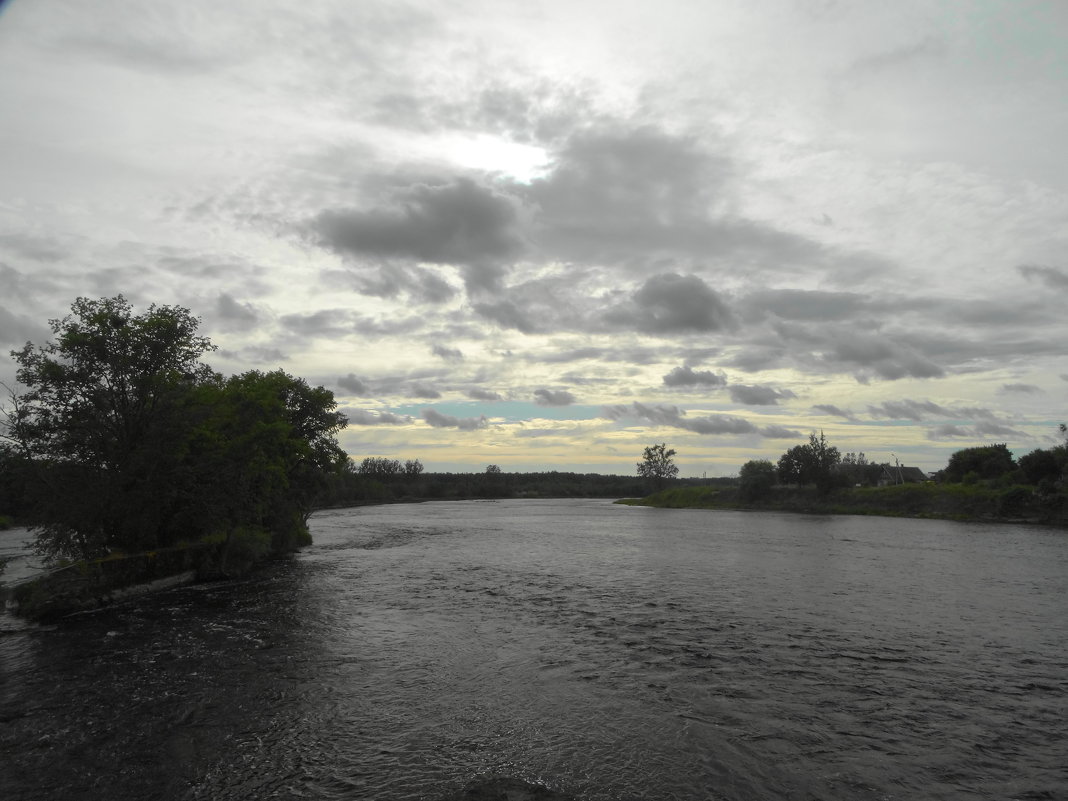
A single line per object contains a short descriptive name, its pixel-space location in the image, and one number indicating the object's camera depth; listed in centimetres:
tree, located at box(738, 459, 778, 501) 12350
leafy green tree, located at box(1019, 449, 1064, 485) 8300
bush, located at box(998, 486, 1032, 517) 7988
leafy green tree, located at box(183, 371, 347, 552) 3519
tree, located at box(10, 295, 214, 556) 2888
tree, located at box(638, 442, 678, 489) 19262
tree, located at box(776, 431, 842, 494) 11588
